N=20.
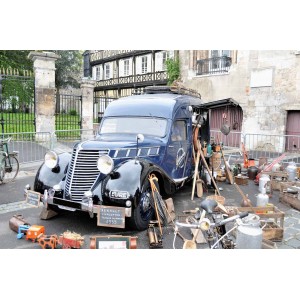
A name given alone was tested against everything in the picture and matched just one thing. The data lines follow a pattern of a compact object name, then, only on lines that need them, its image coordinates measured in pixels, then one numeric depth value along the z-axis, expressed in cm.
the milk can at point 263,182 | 663
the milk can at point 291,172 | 762
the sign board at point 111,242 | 379
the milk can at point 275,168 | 811
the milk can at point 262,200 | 568
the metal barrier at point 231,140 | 1527
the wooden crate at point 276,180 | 740
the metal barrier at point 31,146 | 1046
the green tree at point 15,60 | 1870
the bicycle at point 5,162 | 749
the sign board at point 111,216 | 399
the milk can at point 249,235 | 364
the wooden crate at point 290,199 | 596
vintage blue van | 427
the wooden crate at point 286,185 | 643
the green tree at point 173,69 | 1869
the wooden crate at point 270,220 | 432
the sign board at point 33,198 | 455
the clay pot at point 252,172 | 846
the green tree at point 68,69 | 2649
